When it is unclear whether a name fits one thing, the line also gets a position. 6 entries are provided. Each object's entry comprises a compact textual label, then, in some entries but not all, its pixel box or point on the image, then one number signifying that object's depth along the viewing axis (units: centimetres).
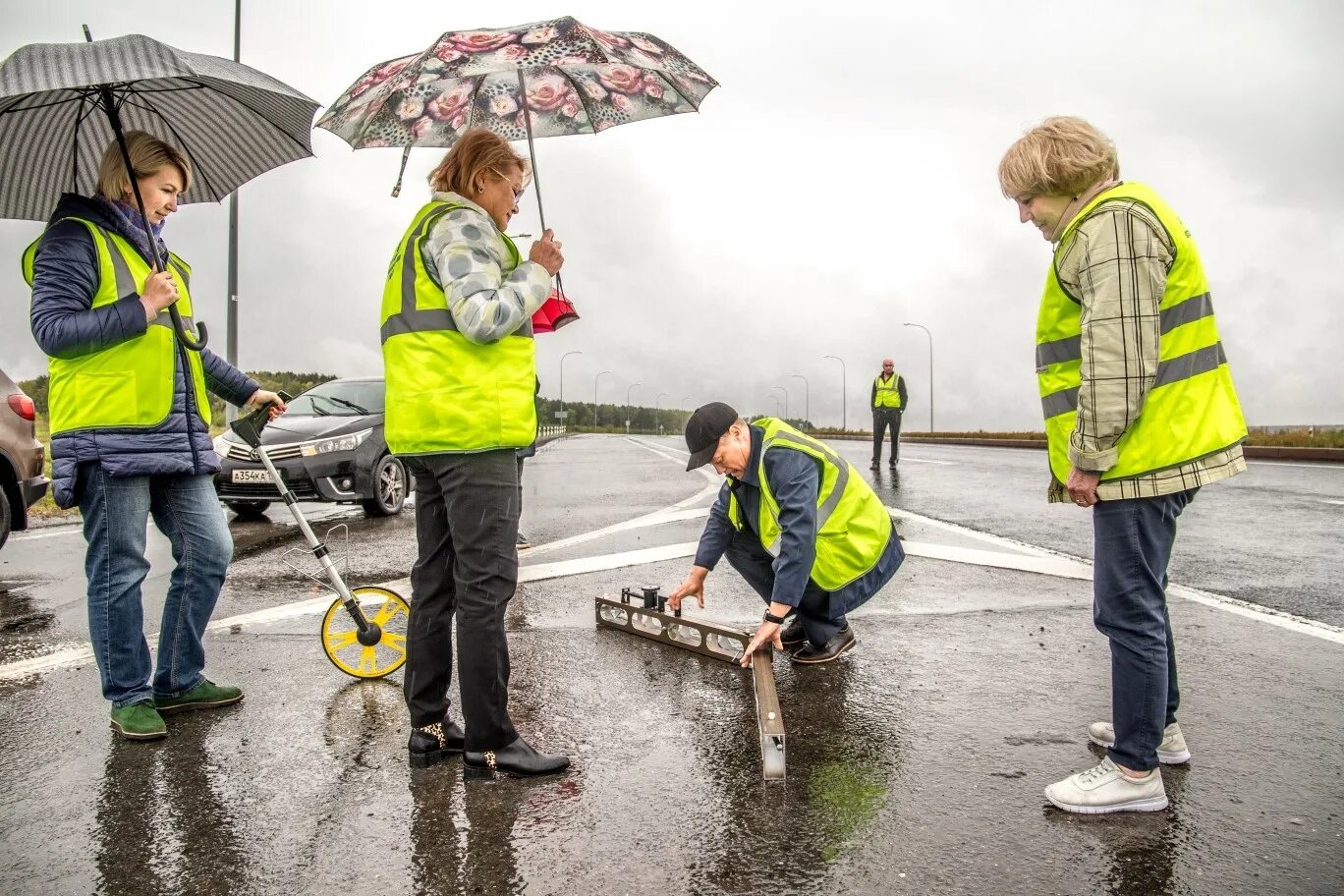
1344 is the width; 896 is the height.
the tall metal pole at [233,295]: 1695
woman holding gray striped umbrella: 323
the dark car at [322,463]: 956
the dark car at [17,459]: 664
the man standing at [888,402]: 1809
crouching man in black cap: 381
